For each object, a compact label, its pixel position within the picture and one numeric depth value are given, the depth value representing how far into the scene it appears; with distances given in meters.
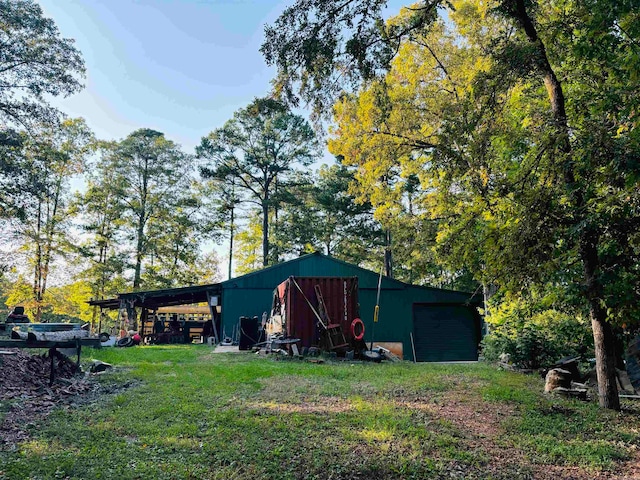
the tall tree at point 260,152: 25.72
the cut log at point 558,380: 6.00
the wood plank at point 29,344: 6.16
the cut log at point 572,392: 5.70
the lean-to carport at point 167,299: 17.77
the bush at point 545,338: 8.22
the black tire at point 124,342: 15.26
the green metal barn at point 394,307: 16.98
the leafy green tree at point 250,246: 29.87
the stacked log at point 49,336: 6.38
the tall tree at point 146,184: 25.58
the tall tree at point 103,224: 24.69
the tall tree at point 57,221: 22.00
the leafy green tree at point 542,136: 4.11
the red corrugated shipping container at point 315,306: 11.35
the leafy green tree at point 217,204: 27.86
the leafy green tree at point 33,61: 11.23
